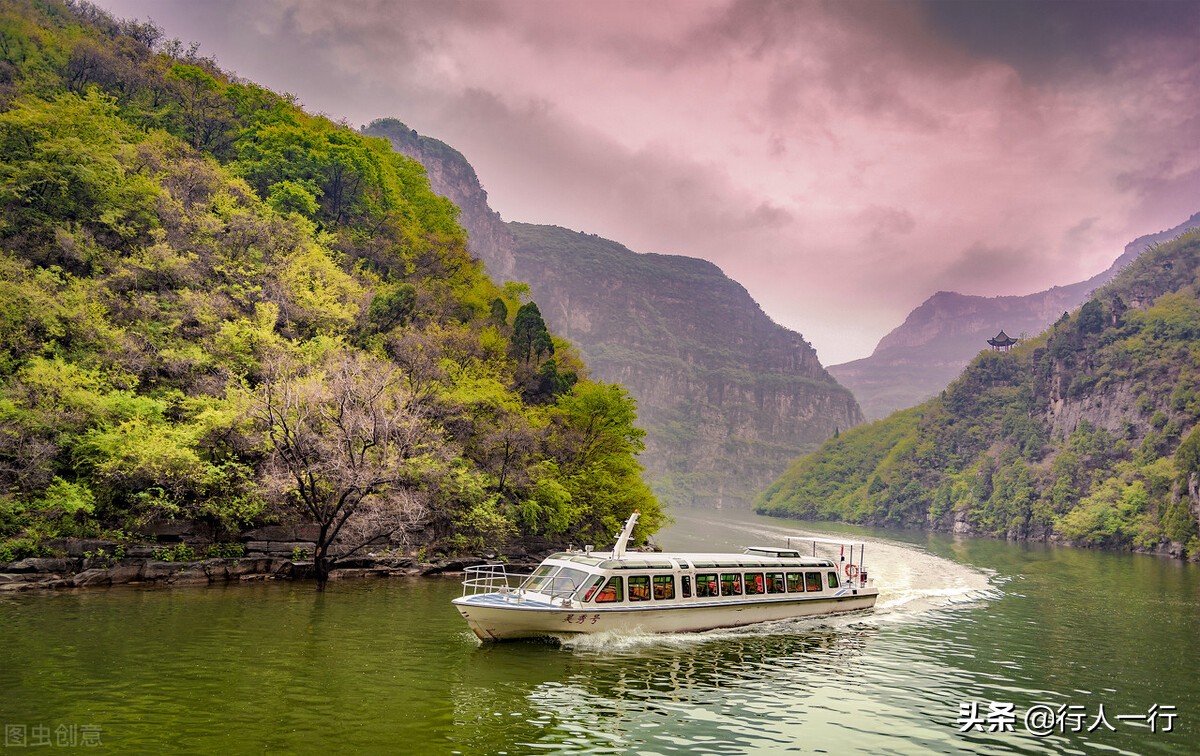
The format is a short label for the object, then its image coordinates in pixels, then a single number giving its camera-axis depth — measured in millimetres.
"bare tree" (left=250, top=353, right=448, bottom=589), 35500
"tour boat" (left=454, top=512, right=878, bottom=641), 24859
